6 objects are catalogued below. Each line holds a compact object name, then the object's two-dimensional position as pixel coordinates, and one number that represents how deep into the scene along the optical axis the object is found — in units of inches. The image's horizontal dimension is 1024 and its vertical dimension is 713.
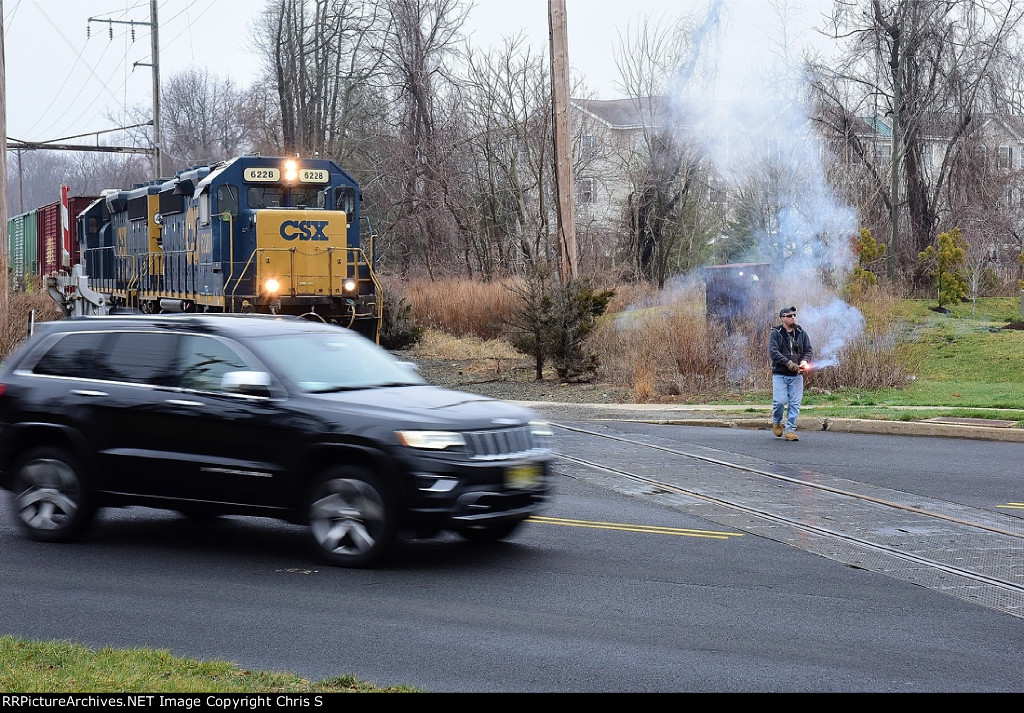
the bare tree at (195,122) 3545.8
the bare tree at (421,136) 1863.9
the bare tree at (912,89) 1521.9
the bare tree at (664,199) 1594.5
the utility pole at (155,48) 1935.4
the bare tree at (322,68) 2176.4
